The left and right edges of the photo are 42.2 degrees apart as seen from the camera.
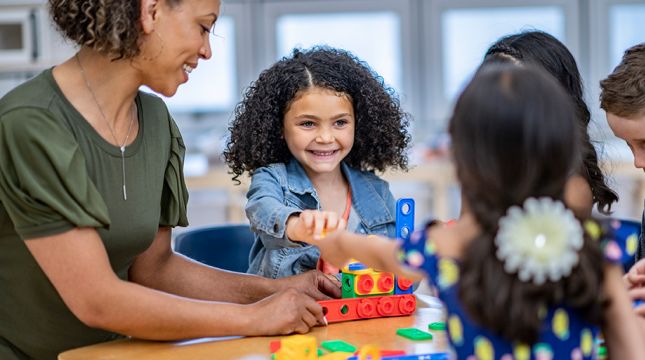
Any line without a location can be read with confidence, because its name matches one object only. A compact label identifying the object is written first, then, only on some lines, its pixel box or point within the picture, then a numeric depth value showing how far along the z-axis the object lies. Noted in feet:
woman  4.32
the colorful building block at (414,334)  4.73
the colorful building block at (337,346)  4.50
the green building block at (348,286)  5.23
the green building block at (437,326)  4.91
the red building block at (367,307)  5.07
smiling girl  6.26
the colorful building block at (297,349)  4.26
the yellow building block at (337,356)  4.32
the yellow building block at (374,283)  5.22
